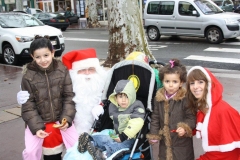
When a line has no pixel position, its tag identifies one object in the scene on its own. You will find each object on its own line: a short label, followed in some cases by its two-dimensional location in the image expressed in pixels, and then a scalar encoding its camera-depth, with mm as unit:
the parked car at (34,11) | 24091
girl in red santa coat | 2660
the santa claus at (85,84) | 3348
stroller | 3236
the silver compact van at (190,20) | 12398
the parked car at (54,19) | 22797
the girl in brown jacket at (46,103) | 3090
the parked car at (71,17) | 27100
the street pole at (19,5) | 22500
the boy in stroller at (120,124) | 2842
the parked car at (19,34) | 10305
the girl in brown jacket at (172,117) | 2928
